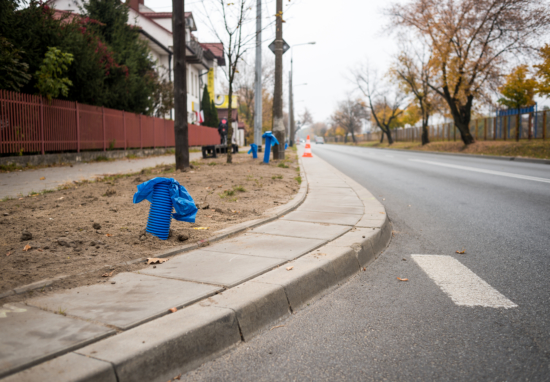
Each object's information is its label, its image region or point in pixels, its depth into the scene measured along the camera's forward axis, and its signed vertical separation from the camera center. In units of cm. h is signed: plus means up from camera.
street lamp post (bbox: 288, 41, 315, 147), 5232 +714
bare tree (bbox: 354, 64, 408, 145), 6338 +708
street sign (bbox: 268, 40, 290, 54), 1742 +410
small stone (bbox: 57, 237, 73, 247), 395 -84
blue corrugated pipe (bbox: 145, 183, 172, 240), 431 -64
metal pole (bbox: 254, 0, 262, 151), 1720 +288
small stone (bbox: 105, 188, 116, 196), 690 -68
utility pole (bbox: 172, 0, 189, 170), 1073 +155
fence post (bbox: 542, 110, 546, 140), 2632 +131
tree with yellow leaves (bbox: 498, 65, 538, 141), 2959 +450
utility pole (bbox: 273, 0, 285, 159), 1687 +198
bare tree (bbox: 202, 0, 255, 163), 1344 +345
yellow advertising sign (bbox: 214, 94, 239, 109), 5495 +601
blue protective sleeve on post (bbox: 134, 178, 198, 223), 423 -47
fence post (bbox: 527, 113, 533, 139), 2776 +152
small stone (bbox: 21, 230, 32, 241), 402 -79
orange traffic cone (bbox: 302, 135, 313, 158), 2296 -20
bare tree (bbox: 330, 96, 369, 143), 10600 +845
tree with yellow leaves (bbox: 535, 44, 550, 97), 2192 +381
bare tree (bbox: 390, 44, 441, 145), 4378 +649
